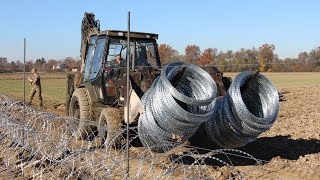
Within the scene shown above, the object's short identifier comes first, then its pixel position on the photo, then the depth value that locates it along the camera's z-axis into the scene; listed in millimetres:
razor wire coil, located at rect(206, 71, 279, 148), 5609
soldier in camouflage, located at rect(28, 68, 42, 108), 14863
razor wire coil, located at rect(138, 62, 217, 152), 5243
